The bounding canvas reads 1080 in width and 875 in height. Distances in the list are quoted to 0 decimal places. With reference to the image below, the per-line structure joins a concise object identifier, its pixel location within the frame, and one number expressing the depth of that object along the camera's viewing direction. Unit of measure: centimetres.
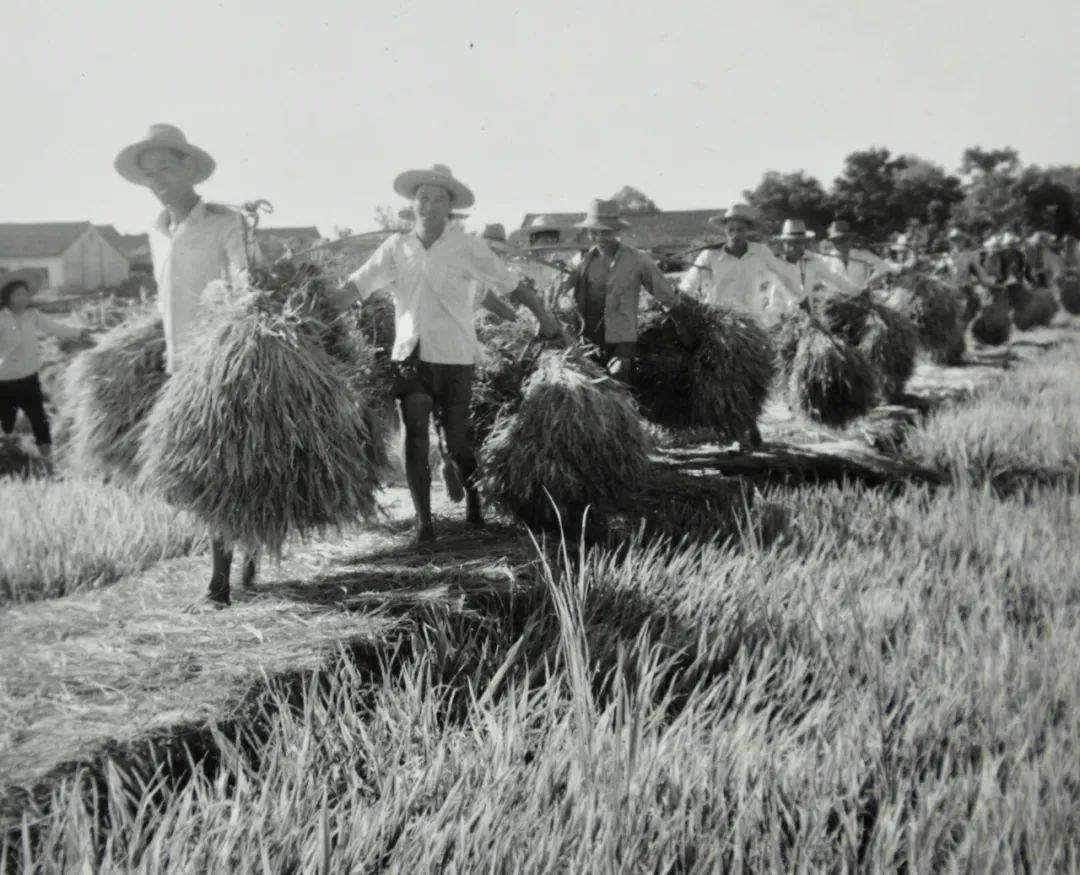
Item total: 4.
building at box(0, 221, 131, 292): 4819
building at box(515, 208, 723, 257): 4422
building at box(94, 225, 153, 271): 5478
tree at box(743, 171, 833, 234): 4819
